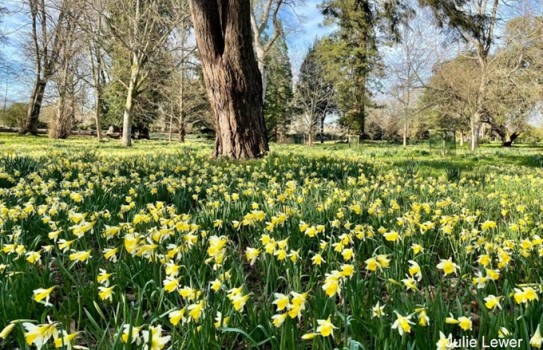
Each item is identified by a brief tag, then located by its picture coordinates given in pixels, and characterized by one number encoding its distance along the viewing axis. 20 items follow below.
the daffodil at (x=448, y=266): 1.37
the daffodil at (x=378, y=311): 1.13
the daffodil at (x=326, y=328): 1.00
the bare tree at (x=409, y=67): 26.95
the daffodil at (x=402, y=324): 1.02
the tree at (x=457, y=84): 17.97
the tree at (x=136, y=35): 15.18
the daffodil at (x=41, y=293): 1.14
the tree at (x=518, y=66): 18.02
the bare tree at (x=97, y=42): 14.25
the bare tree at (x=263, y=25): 15.04
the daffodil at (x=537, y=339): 0.95
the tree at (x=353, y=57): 27.97
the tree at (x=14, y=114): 32.47
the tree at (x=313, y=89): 33.94
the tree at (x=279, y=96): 34.69
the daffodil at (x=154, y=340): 0.95
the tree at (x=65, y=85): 21.89
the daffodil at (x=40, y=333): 0.95
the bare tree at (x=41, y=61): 21.92
